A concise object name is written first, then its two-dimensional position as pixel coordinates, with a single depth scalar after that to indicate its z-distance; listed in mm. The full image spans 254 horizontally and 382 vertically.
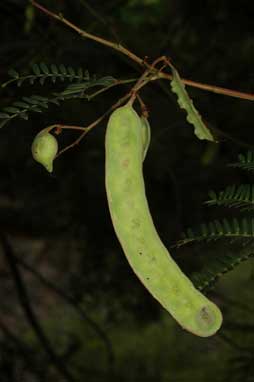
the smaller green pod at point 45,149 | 493
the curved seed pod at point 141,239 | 458
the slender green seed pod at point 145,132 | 493
